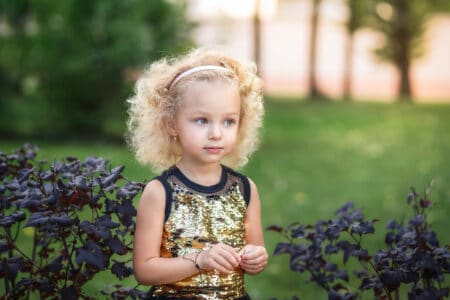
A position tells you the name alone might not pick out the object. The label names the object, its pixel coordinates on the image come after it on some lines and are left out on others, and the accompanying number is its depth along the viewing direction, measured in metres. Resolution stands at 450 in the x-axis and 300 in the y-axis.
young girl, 2.79
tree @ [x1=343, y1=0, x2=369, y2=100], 25.84
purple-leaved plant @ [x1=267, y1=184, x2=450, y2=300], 2.95
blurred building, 26.91
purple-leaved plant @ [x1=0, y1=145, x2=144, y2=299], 2.81
